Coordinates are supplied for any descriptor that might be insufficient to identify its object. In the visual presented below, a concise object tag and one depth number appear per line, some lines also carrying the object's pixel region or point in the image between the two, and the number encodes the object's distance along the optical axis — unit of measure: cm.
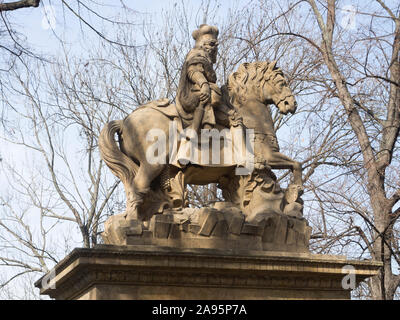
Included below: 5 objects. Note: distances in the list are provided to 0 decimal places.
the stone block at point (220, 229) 1105
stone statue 1104
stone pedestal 1040
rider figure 1150
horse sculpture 1132
